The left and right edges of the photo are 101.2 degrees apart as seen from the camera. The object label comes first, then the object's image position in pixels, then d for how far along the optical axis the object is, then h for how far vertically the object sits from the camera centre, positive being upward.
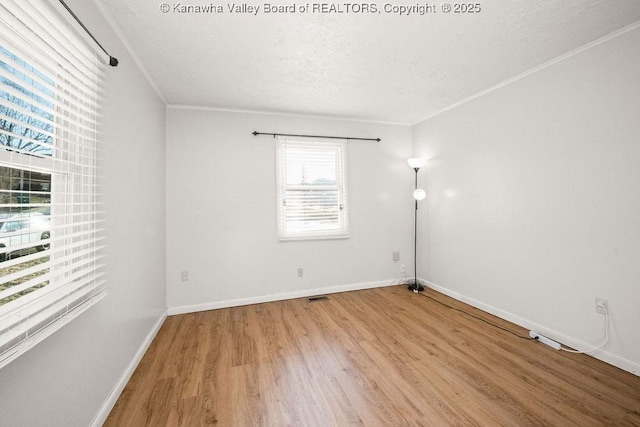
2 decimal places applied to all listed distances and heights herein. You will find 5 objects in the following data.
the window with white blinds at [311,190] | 3.55 +0.31
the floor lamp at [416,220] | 3.75 -0.13
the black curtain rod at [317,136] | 3.42 +1.06
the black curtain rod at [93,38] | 1.22 +0.97
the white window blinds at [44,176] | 0.95 +0.17
